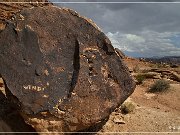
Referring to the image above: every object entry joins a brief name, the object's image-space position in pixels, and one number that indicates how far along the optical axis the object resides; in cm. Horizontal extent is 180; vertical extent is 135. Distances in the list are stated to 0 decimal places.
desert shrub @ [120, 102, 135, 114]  552
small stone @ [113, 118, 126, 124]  508
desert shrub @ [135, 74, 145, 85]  853
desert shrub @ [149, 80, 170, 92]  767
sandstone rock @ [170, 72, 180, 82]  911
